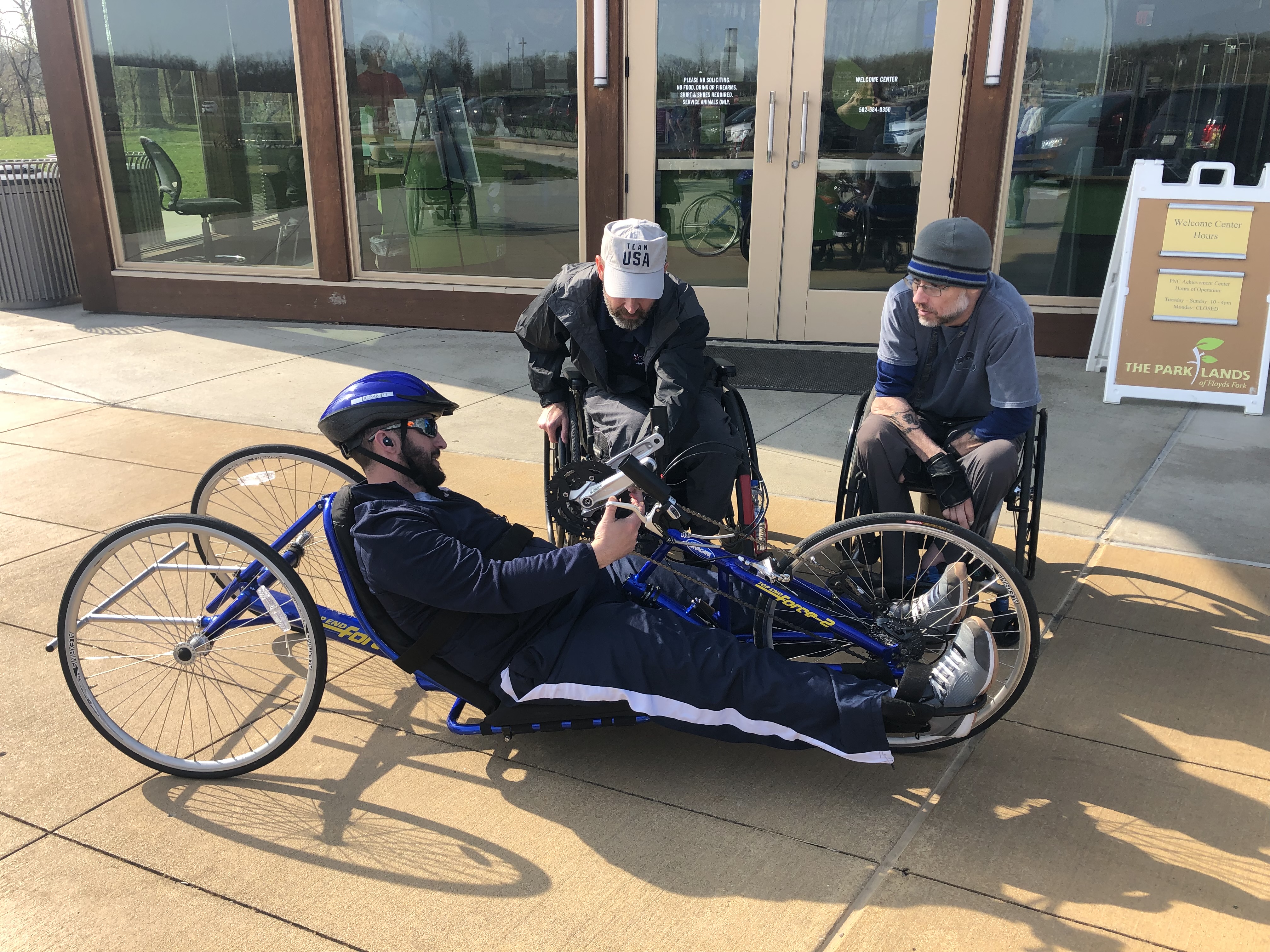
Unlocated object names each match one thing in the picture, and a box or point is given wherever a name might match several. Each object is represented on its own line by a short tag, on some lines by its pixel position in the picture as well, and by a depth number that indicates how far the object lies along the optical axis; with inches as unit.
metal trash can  351.9
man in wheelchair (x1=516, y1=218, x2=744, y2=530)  141.1
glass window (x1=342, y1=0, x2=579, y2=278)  292.0
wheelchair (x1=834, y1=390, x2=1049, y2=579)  142.0
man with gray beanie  135.5
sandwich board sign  231.9
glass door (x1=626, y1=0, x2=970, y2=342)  263.3
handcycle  108.2
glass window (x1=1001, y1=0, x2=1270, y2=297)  250.5
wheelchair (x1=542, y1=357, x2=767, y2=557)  139.6
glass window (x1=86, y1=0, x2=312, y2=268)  317.4
